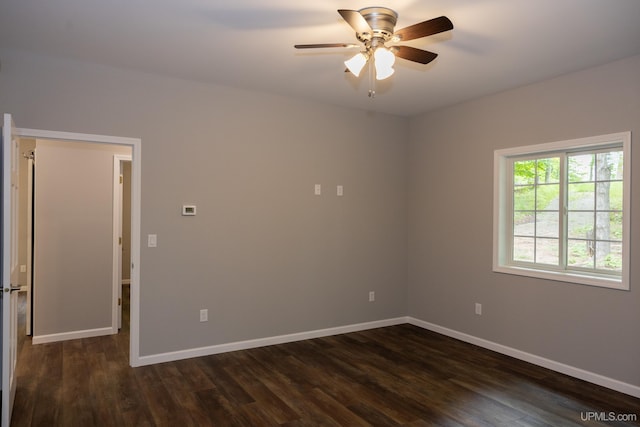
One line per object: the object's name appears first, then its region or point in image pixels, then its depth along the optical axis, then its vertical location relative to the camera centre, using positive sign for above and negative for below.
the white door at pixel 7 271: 2.57 -0.39
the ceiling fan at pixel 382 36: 2.28 +1.05
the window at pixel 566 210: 3.52 +0.06
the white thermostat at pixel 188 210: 4.02 +0.02
